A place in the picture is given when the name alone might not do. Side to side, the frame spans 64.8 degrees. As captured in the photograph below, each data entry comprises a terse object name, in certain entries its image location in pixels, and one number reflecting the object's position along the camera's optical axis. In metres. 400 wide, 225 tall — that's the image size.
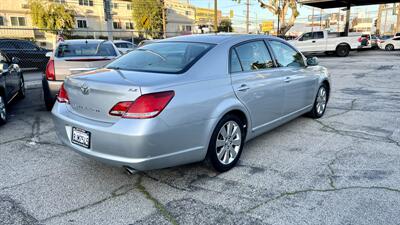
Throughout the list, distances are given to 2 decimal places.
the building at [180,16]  57.28
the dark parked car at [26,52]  13.68
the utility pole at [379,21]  58.01
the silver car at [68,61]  6.10
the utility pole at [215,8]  26.23
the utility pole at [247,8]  45.01
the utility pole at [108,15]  14.00
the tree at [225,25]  66.12
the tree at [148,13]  47.53
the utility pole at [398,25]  47.12
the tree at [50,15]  37.78
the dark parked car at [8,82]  5.79
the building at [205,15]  73.68
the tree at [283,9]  26.61
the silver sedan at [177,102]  2.87
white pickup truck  21.42
